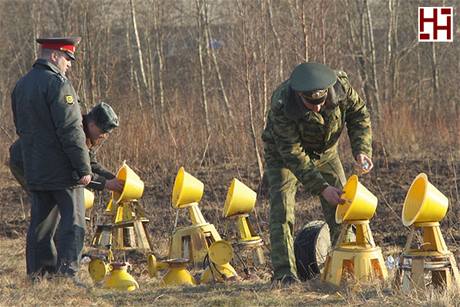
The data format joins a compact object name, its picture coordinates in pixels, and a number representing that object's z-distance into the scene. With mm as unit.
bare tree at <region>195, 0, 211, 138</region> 39184
